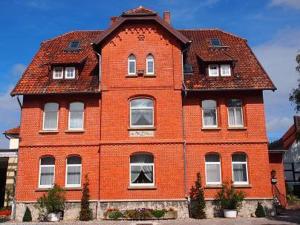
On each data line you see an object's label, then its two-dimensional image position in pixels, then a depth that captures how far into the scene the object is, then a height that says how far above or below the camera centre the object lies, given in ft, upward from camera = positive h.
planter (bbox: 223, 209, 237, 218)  57.33 -6.19
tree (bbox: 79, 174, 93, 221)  57.06 -4.78
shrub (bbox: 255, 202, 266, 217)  58.33 -5.97
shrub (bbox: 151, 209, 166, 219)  56.63 -6.05
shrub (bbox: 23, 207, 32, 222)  58.21 -6.65
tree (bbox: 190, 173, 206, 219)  57.14 -4.00
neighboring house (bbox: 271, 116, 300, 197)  89.24 +6.65
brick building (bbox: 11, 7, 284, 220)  59.87 +11.00
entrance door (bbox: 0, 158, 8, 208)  88.32 -0.03
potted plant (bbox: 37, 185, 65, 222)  57.68 -4.41
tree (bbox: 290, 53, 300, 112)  58.29 +15.49
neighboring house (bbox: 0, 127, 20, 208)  75.54 +3.47
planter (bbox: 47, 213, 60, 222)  57.25 -6.74
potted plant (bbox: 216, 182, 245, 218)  57.56 -4.03
